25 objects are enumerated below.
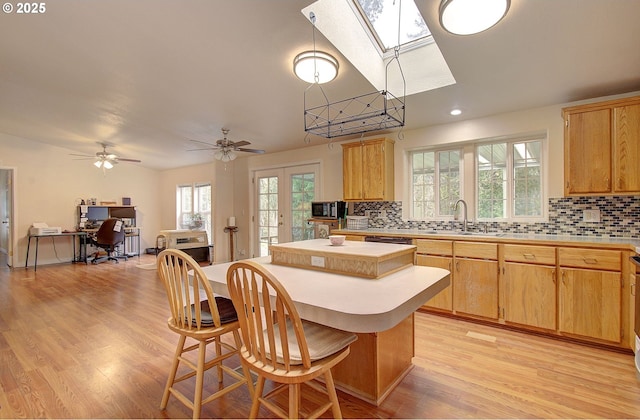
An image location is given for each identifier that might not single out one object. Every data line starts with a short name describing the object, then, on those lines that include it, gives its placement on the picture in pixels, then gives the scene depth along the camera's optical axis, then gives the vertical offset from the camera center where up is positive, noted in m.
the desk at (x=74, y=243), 5.88 -0.70
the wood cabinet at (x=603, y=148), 2.47 +0.53
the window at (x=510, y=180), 3.24 +0.33
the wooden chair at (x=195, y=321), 1.54 -0.60
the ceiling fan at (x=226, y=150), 4.03 +0.82
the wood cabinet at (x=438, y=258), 3.13 -0.52
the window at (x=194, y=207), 7.03 +0.08
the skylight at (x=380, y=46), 2.32 +1.43
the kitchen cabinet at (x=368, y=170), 3.89 +0.53
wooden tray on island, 1.70 -0.29
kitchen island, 1.16 -0.40
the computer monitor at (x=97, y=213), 6.76 -0.06
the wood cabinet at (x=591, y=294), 2.37 -0.69
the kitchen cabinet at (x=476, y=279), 2.89 -0.69
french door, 5.11 +0.12
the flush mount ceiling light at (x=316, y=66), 2.41 +1.16
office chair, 6.19 -0.53
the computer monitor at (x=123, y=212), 7.11 -0.04
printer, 5.81 -0.38
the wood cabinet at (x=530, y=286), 2.62 -0.69
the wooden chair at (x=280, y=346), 1.17 -0.60
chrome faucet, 3.54 -0.07
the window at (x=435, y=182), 3.73 +0.35
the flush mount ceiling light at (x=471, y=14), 1.70 +1.13
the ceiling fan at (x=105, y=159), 5.67 +0.97
